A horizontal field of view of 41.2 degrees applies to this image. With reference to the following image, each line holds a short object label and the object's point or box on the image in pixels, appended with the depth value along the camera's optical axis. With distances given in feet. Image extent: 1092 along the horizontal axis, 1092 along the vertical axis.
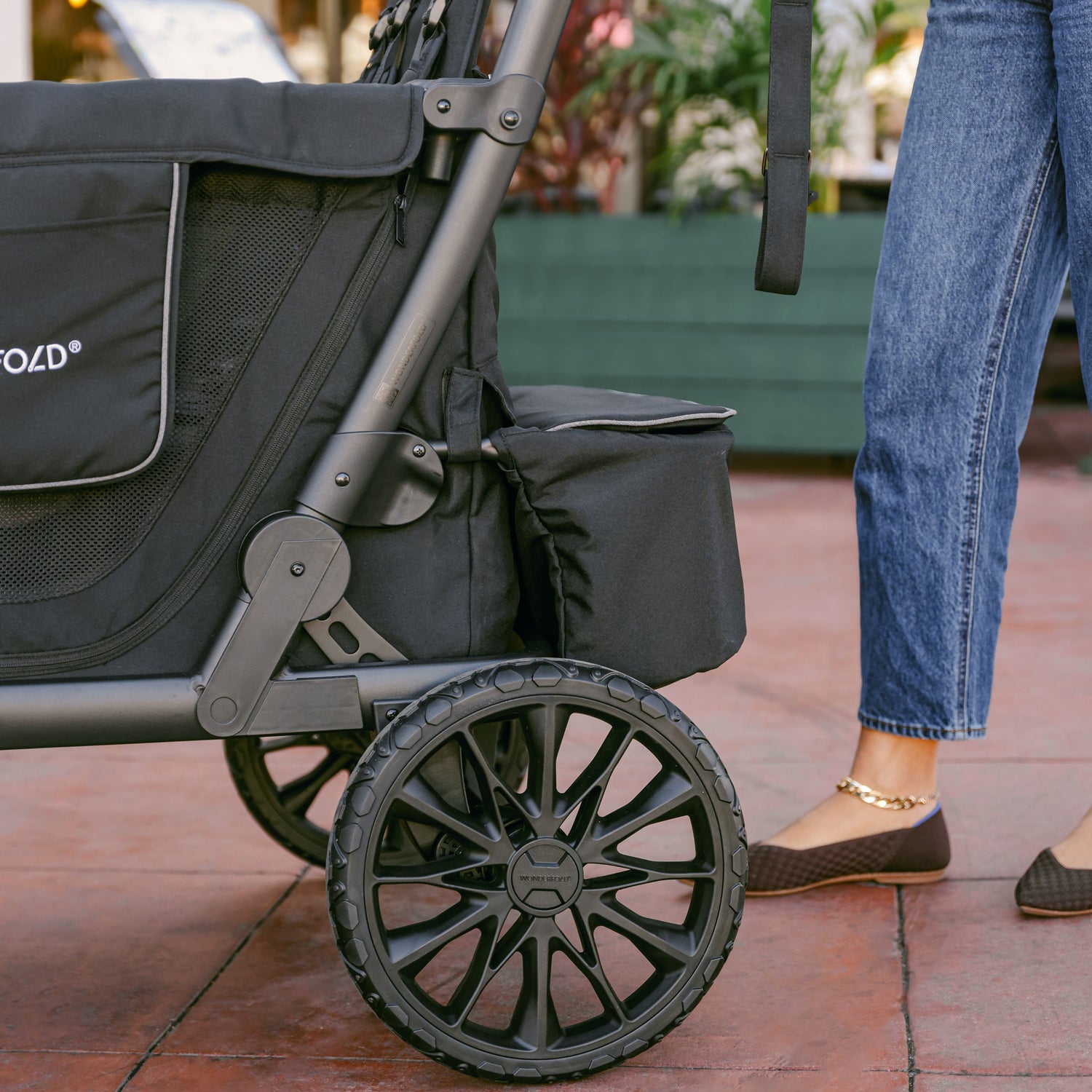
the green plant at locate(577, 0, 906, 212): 16.76
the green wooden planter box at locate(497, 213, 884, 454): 16.33
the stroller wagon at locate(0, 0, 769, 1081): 4.04
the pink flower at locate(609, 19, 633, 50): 18.72
